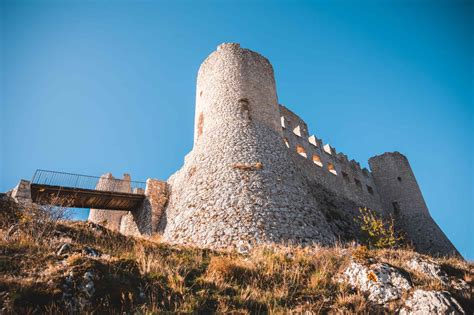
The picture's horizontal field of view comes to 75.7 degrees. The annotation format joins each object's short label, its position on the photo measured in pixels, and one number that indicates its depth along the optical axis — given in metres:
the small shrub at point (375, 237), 10.44
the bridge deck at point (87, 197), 14.02
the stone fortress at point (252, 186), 10.23
